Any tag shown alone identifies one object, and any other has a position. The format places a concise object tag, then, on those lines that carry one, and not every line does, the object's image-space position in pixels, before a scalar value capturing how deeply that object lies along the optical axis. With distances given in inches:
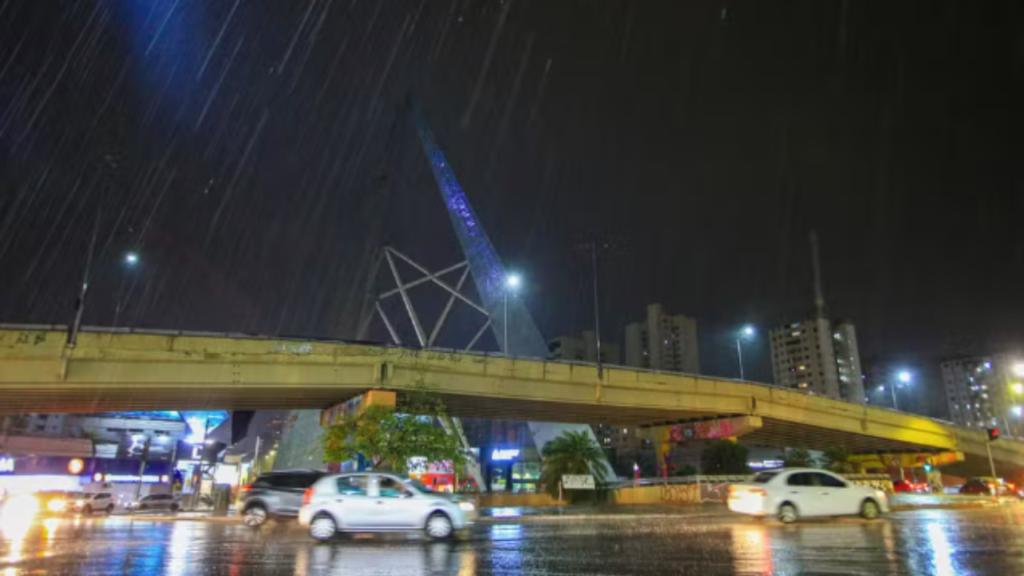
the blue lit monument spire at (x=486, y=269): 2765.7
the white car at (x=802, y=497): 732.0
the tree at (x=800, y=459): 2544.3
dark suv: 872.3
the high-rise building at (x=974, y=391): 5426.7
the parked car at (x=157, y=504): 1815.9
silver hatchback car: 592.4
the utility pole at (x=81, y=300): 1124.5
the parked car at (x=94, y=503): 1640.9
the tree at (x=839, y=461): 2340.1
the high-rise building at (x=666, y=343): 6560.0
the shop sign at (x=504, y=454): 3934.5
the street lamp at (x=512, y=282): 1984.3
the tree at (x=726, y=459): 2295.8
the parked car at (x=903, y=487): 2381.2
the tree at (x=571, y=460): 1742.1
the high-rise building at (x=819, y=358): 5575.8
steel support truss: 2492.6
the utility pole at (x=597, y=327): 1662.2
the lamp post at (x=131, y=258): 1188.7
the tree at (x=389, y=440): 1087.0
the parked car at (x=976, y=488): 1873.8
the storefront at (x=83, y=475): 2244.1
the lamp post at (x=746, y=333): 2206.9
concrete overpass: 1159.0
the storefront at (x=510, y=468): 3919.8
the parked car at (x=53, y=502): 1540.4
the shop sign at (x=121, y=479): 2319.1
